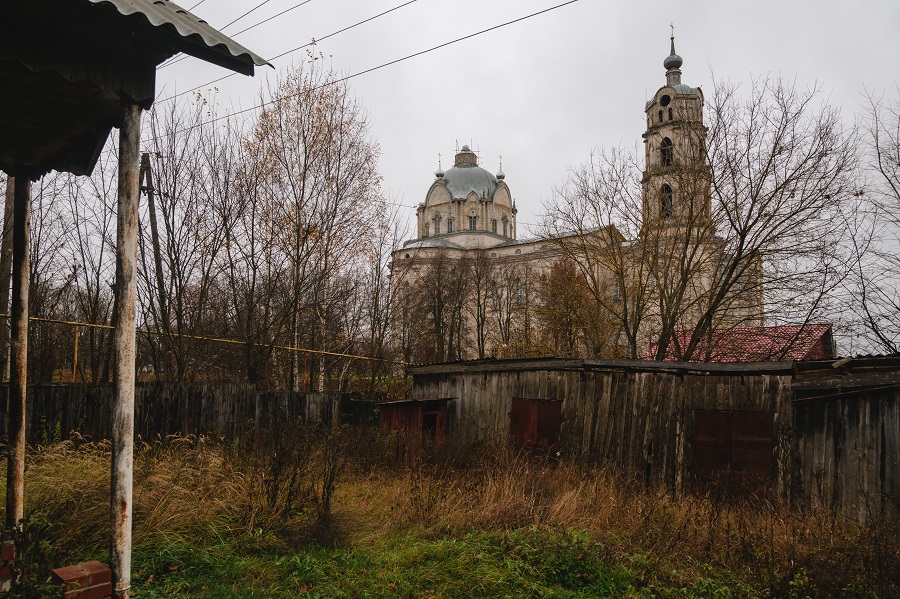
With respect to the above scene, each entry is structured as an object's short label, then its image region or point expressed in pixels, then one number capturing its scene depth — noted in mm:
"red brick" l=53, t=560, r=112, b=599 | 3816
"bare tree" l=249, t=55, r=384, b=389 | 15805
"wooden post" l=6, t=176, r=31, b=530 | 4883
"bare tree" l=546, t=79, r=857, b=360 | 14453
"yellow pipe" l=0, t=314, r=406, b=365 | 9638
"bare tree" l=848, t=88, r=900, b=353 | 14472
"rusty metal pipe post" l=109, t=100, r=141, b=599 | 3914
